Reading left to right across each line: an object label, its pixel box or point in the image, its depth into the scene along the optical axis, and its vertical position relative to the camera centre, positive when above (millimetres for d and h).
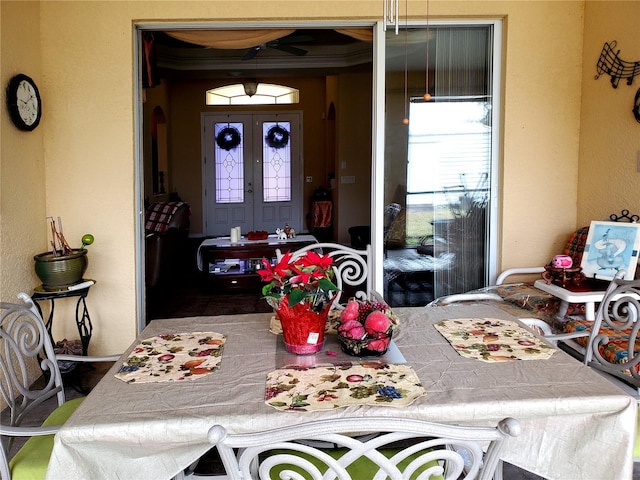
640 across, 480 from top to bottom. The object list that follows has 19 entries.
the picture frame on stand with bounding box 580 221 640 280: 3127 -328
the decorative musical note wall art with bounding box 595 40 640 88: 3291 +778
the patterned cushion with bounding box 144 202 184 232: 6284 -255
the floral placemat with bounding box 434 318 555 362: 1777 -509
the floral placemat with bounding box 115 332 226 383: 1666 -536
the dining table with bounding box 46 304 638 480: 1359 -553
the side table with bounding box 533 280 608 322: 2896 -539
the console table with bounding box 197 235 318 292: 5859 -721
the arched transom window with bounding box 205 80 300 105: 7590 +1374
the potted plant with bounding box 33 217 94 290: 3199 -413
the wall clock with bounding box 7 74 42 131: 3141 +538
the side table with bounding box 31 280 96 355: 3188 -590
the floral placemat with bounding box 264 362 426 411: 1432 -530
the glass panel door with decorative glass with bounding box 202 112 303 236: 10148 +414
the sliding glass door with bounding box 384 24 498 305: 3859 +230
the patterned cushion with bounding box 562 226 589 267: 3547 -335
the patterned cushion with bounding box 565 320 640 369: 2465 -691
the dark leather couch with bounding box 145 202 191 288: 5363 -485
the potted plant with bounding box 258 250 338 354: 1741 -328
